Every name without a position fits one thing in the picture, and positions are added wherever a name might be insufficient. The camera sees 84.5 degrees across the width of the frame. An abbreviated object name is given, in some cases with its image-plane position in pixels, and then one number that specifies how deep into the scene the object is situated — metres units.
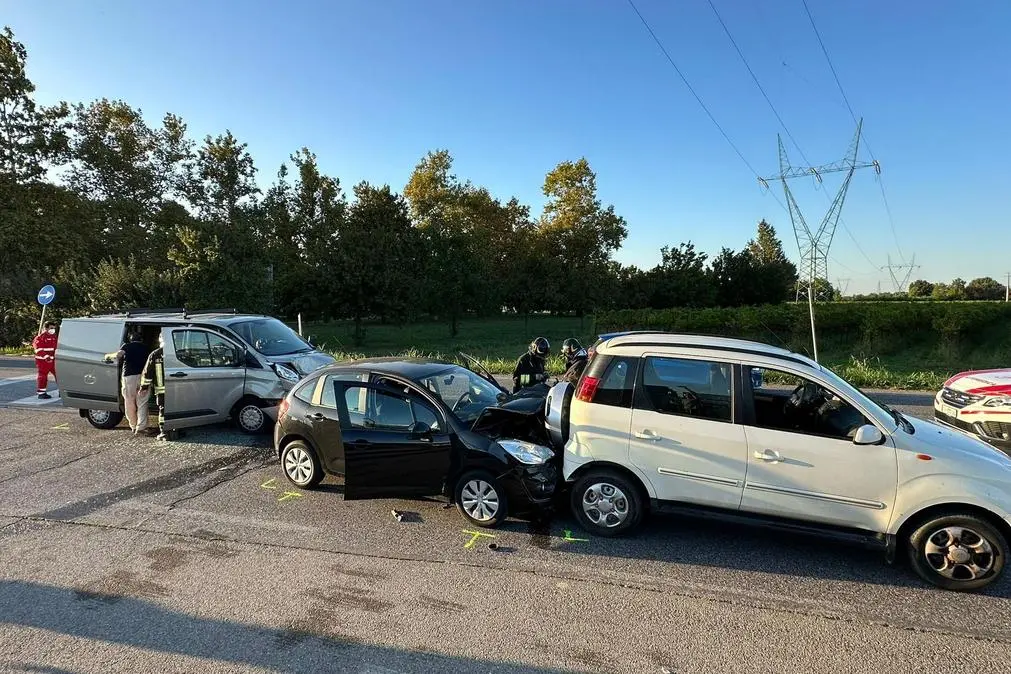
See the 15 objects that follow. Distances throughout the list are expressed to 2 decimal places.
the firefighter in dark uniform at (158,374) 8.14
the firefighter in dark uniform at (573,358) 7.93
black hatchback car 4.89
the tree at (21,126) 29.28
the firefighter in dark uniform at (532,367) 7.71
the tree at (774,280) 43.41
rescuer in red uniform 11.60
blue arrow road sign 14.68
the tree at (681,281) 39.53
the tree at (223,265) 21.16
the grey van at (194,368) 8.34
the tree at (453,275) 31.22
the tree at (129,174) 32.44
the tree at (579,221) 40.99
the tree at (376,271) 25.20
